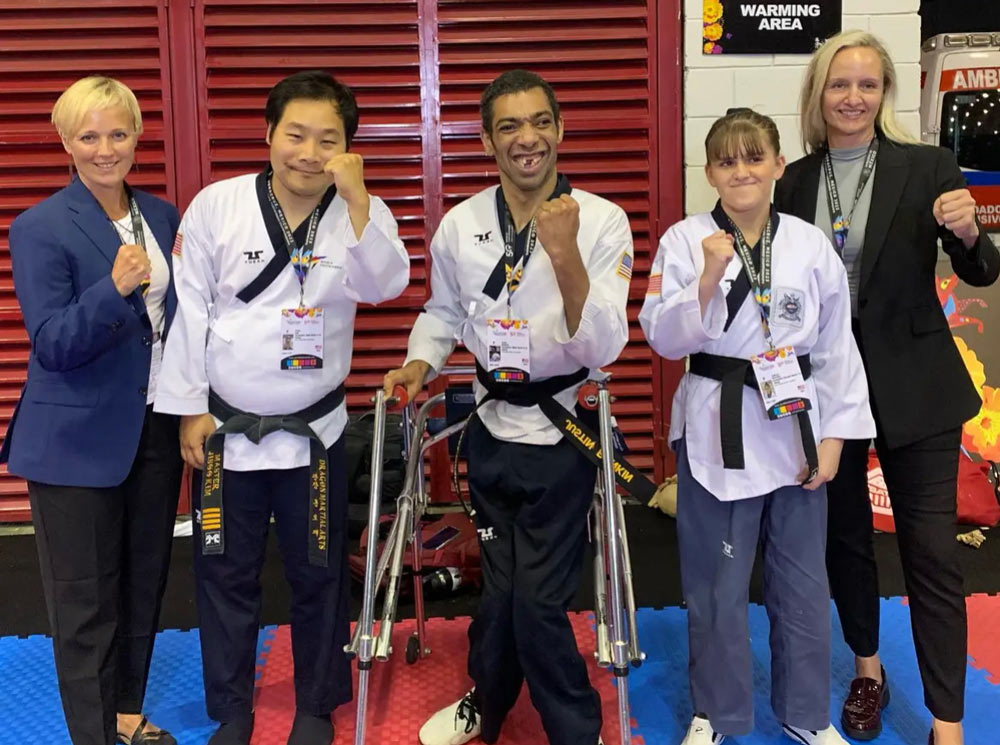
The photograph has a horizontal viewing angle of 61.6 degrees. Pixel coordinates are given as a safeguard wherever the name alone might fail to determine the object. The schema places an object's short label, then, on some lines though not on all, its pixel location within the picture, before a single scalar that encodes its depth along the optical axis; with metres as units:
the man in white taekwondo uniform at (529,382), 2.33
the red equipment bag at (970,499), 4.35
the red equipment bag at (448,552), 3.75
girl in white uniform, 2.36
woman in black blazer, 2.44
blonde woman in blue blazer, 2.31
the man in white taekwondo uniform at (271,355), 2.38
